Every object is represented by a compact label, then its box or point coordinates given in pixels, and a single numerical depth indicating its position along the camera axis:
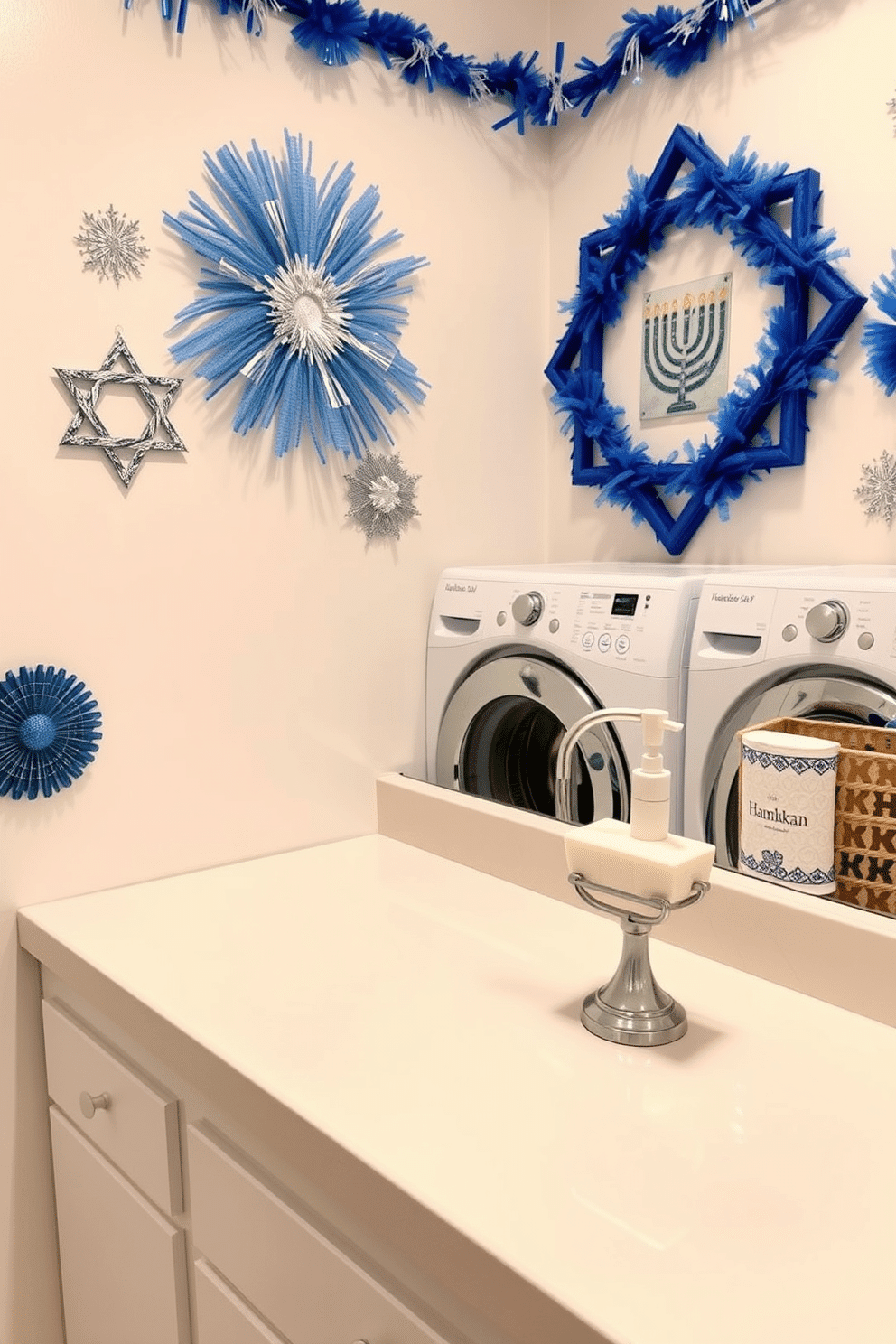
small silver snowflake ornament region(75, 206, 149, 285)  1.52
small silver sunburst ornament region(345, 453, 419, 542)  1.87
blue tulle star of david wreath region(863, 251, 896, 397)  1.58
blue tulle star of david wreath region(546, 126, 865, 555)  1.68
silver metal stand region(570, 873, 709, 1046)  1.09
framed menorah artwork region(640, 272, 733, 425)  1.86
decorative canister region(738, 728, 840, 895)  1.21
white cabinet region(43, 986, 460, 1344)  0.99
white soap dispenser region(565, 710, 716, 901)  1.05
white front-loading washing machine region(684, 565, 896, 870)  1.34
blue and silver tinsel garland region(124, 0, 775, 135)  1.72
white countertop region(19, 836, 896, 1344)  0.75
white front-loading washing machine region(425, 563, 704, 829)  1.58
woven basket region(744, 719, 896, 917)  1.20
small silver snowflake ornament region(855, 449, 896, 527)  1.64
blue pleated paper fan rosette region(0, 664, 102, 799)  1.51
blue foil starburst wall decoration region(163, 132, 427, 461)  1.65
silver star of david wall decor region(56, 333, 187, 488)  1.52
